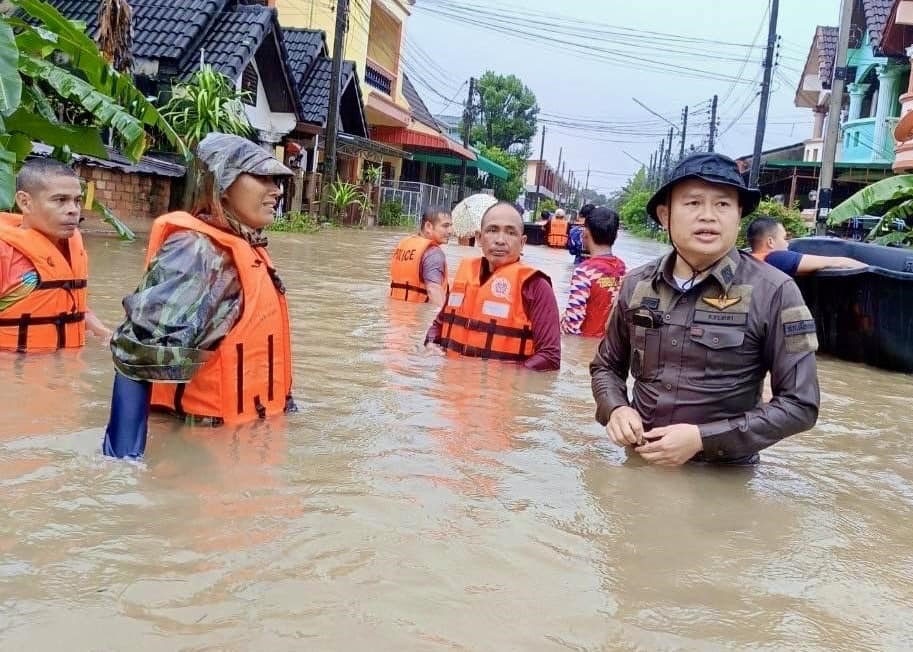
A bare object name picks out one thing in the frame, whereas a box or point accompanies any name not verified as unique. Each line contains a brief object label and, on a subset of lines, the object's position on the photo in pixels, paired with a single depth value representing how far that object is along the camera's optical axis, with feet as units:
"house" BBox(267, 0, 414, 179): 96.37
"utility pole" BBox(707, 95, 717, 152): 163.02
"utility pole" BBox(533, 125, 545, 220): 293.02
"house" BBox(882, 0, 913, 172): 56.03
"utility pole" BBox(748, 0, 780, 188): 91.09
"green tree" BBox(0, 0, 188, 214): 15.83
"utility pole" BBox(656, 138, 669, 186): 257.55
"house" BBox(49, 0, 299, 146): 57.47
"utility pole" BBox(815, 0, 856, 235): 62.13
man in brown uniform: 10.64
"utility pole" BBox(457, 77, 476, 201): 151.02
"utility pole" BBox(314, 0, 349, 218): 69.46
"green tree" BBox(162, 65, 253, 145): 51.80
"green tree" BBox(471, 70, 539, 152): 201.05
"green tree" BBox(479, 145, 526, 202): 173.47
